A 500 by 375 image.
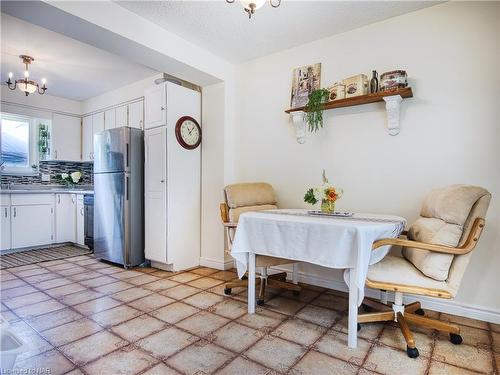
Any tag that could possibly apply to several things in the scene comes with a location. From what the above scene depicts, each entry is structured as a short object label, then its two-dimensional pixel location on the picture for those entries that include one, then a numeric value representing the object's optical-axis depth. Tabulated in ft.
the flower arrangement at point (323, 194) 7.57
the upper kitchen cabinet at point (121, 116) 14.69
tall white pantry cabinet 10.98
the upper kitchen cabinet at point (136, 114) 13.87
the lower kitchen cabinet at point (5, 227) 13.55
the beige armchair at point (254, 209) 8.15
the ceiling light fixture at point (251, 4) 6.02
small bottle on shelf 8.41
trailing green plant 9.17
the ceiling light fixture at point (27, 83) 11.53
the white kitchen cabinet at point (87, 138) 17.01
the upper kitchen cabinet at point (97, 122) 16.18
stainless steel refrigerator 11.53
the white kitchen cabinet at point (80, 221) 15.30
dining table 5.82
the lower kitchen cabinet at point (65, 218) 15.46
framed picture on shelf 9.85
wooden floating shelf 7.78
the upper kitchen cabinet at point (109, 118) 15.43
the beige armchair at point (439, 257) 5.52
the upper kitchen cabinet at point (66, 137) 16.51
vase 7.87
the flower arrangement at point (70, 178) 17.43
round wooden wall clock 11.12
